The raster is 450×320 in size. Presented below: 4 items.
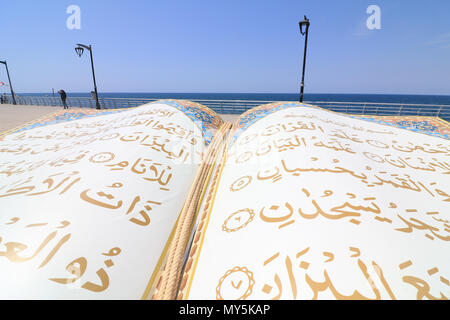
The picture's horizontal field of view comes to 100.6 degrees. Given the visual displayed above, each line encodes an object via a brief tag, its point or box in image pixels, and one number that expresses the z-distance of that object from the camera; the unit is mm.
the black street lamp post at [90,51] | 10579
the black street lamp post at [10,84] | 18891
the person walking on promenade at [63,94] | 11842
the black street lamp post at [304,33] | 7409
